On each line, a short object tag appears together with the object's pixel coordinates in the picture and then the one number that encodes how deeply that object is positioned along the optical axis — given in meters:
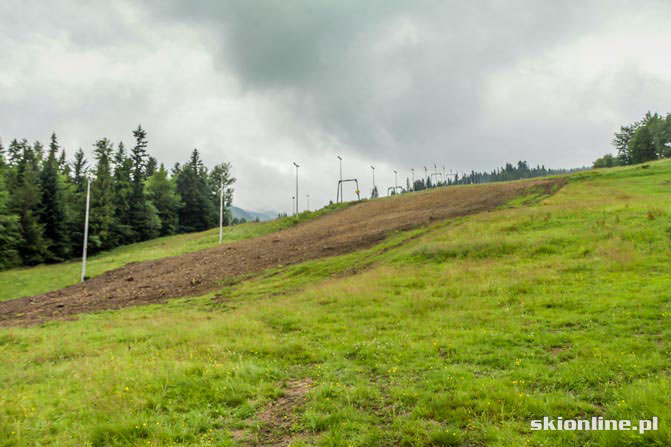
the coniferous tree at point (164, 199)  83.94
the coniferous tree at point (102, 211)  60.09
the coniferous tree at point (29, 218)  51.97
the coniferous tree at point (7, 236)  47.31
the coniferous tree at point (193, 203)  92.81
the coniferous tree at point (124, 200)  68.62
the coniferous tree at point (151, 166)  100.59
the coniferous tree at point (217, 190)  99.50
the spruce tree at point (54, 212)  56.22
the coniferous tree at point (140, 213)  74.31
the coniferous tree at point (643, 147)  89.81
